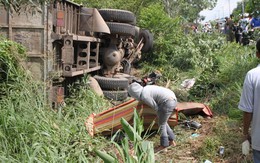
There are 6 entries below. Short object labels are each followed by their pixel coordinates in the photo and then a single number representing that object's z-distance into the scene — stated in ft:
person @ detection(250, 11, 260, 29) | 47.69
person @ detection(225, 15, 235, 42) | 57.52
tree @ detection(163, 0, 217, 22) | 147.82
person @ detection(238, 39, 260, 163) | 9.68
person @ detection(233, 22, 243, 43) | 54.03
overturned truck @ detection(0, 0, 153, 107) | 18.92
